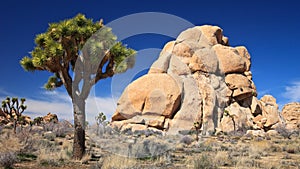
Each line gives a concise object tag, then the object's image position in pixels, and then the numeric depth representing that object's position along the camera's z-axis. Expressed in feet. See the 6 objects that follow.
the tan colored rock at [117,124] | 92.94
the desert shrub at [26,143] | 34.03
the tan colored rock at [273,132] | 90.22
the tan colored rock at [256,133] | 85.97
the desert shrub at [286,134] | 68.13
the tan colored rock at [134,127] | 88.99
